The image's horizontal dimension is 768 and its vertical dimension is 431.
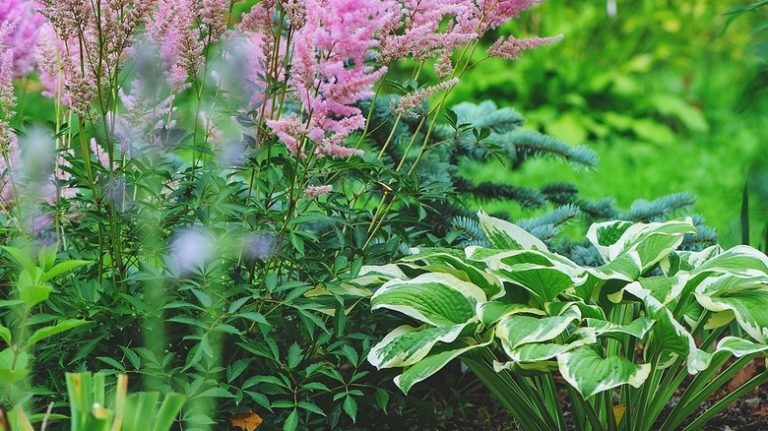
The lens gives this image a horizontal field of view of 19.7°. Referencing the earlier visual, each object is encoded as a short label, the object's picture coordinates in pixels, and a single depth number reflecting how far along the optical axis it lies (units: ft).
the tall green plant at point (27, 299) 8.41
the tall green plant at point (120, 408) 8.38
